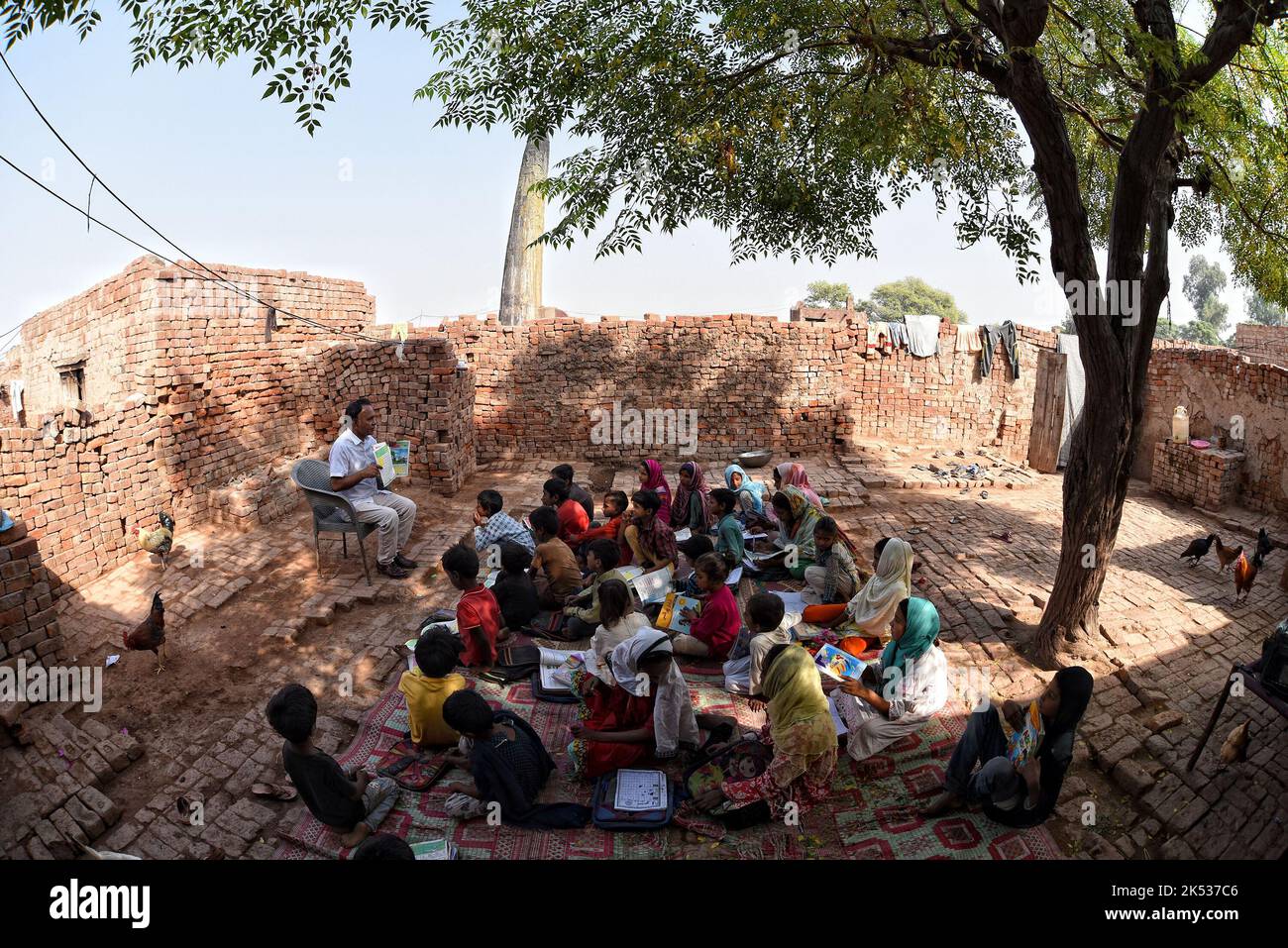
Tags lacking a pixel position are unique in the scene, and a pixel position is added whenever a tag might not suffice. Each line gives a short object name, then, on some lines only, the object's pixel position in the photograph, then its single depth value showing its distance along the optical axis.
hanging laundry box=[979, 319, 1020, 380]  13.61
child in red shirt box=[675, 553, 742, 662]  5.54
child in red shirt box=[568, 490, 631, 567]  7.17
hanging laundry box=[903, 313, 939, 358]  13.39
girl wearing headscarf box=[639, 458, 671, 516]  8.42
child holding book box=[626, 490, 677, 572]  6.91
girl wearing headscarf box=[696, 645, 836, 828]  4.04
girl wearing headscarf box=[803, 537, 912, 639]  5.49
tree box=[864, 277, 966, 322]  48.56
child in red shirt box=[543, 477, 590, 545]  7.46
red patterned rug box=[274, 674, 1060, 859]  3.94
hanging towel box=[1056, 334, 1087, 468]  13.12
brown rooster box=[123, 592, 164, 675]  5.59
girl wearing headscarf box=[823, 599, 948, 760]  4.50
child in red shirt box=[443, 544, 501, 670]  5.51
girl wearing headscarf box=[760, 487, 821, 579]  6.99
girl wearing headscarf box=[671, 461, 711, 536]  7.98
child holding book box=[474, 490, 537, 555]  7.00
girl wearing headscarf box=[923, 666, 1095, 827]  3.75
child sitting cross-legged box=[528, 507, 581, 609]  6.55
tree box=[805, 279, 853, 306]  46.94
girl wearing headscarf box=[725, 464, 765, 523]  8.23
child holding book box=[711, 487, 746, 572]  7.07
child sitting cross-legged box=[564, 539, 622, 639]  6.04
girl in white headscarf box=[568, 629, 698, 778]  4.35
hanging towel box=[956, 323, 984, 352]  13.62
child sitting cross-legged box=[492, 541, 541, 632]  6.09
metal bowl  11.65
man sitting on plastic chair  7.09
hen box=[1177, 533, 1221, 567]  7.89
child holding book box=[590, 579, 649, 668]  4.76
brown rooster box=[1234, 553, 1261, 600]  6.98
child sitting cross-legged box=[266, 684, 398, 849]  3.86
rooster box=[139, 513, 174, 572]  7.02
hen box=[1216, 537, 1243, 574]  7.54
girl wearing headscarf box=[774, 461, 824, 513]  8.14
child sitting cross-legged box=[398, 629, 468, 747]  4.48
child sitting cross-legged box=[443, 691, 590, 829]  4.07
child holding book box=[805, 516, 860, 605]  6.28
